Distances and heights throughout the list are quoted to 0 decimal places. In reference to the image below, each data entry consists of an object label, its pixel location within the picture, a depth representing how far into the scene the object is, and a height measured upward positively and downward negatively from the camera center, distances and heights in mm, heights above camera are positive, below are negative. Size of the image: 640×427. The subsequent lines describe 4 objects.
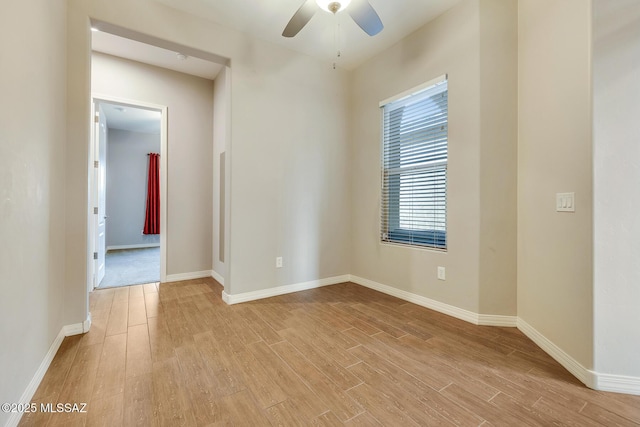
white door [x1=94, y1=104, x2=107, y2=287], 3363 +185
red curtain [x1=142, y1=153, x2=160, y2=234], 6918 +330
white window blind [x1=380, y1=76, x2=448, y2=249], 2666 +518
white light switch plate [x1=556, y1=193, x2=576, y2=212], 1700 +86
